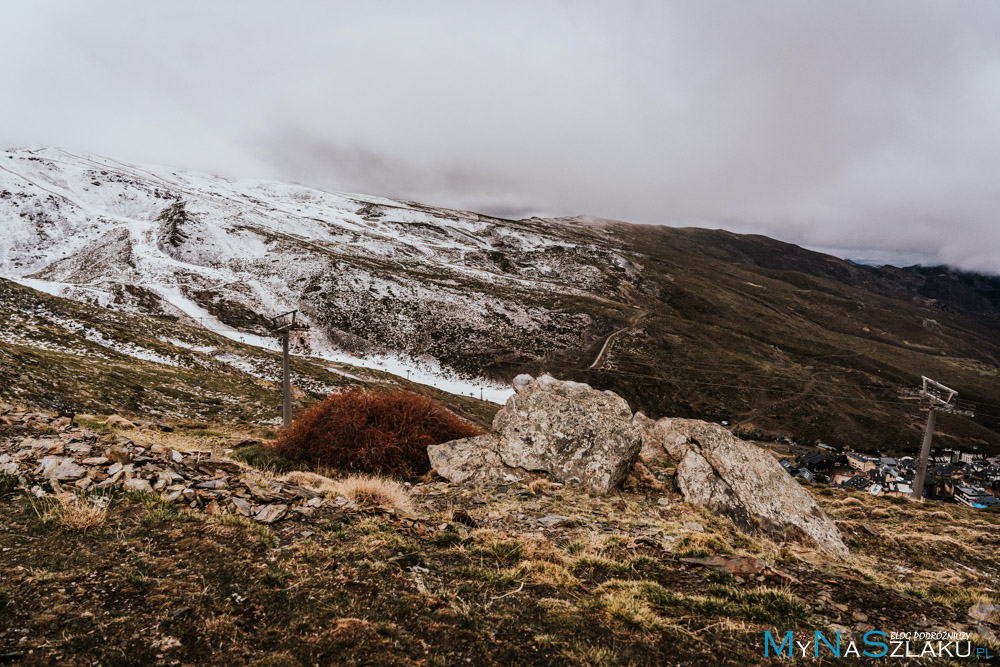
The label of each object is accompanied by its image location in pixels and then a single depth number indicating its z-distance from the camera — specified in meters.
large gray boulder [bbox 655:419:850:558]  11.06
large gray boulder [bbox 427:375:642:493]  13.16
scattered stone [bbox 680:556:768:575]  7.16
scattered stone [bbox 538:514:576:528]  9.70
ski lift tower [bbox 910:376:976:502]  24.38
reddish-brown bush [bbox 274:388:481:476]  13.65
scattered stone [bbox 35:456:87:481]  7.71
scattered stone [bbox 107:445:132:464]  8.54
